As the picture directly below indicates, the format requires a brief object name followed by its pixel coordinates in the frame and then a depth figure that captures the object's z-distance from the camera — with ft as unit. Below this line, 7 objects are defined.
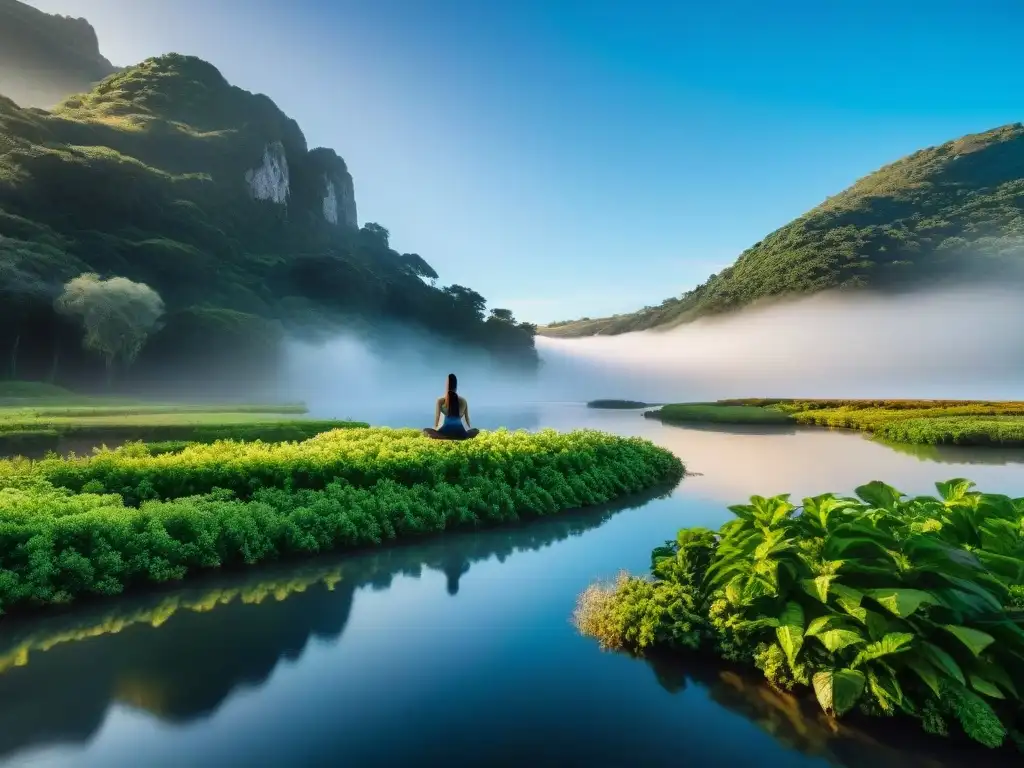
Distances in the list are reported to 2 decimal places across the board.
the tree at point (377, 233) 407.85
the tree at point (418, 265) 374.65
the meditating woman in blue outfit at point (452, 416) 33.50
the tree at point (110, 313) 138.21
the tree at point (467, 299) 289.12
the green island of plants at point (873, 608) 12.04
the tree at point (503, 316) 296.71
